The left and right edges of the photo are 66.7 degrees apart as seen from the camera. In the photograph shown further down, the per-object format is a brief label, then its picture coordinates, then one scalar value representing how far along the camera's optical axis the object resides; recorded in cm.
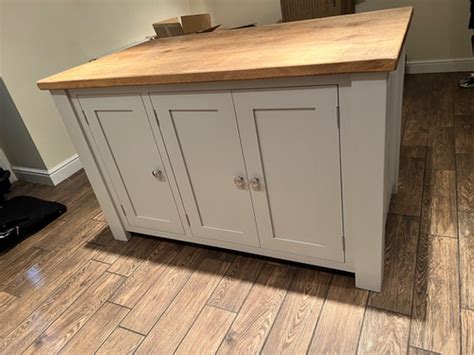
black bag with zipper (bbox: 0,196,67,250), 209
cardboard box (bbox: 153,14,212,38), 249
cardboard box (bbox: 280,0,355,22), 313
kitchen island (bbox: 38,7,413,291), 113
